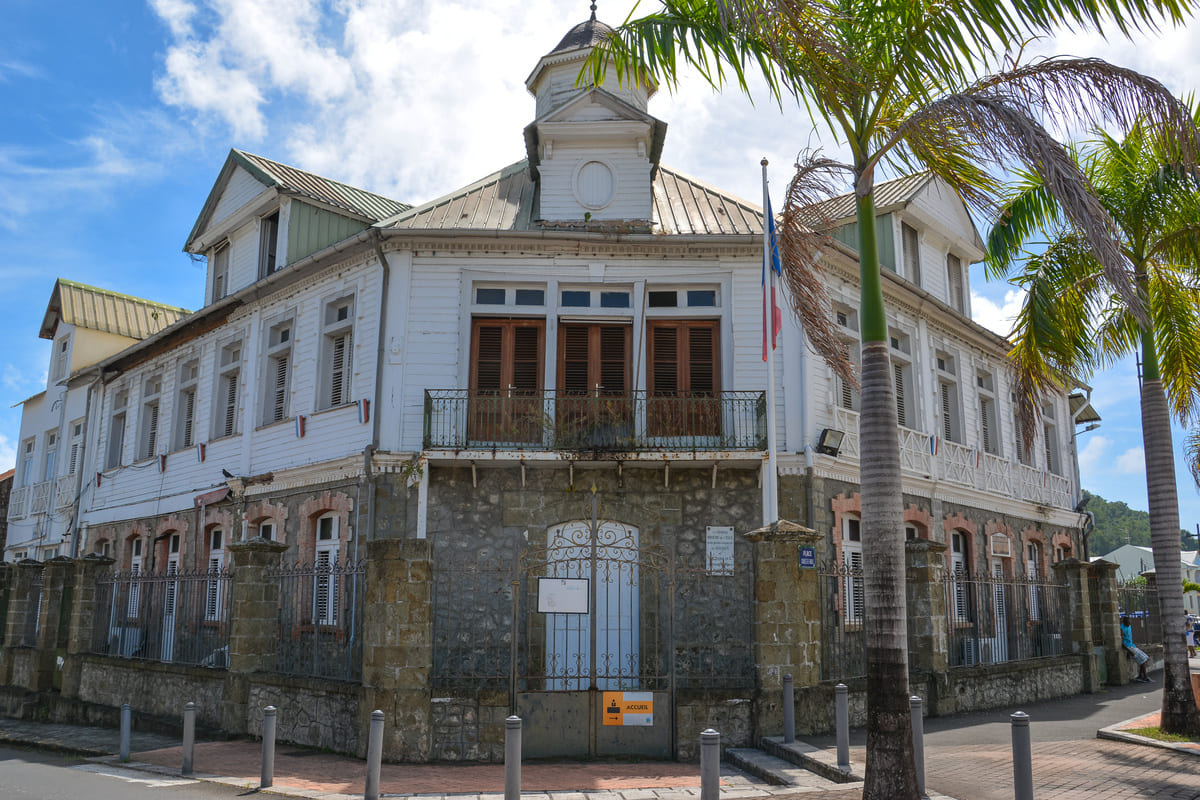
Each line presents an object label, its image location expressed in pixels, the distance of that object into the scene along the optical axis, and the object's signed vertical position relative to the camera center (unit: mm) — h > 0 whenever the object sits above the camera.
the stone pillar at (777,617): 10992 -270
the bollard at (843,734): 9211 -1348
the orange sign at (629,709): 10633 -1293
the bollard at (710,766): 7182 -1299
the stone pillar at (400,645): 10680 -624
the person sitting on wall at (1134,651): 19562 -1102
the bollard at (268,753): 9438 -1626
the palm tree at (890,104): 7301 +4100
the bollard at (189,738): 10258 -1610
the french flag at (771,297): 13477 +4210
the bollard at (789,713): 10602 -1322
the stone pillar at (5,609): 19469 -540
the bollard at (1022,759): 6906 -1183
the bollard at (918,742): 8094 -1285
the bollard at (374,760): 8344 -1493
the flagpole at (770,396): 13445 +2770
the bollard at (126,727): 11367 -1660
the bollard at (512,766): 7691 -1410
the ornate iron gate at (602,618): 14094 -393
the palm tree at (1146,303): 11672 +3908
